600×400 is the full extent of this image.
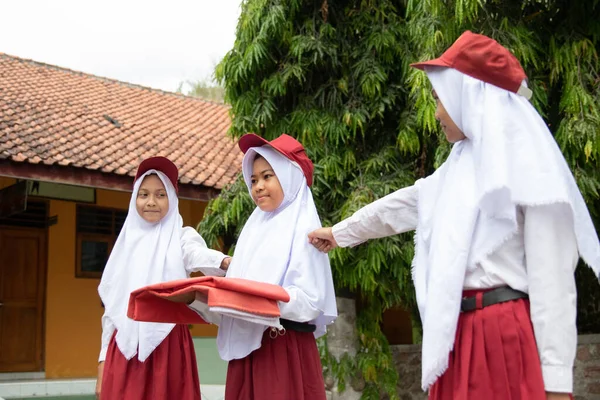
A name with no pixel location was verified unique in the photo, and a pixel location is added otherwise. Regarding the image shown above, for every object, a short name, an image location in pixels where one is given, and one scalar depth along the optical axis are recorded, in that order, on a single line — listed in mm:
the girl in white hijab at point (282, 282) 3039
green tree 6207
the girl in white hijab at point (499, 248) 2055
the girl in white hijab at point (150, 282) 3480
